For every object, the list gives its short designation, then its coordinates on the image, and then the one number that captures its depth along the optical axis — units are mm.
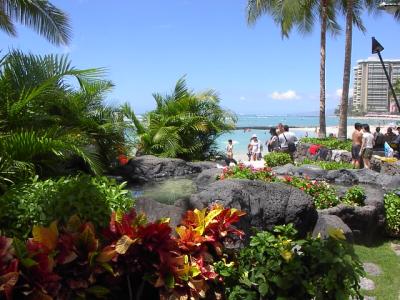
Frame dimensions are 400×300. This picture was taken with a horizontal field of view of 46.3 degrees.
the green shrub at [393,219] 6891
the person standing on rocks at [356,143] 14023
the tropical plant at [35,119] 4977
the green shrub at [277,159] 14203
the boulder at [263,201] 5047
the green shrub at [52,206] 2998
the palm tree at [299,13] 20920
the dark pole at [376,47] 10453
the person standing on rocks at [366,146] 13852
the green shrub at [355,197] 7308
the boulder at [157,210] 3629
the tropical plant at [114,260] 2334
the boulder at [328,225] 5664
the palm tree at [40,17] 11444
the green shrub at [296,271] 2674
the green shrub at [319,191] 7238
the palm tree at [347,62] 20281
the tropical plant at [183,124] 14453
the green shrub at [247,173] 8504
